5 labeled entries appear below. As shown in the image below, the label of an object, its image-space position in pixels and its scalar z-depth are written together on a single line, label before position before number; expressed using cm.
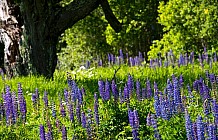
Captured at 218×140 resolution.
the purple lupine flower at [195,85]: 884
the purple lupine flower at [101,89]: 820
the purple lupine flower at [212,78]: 874
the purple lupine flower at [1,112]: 794
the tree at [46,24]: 1429
